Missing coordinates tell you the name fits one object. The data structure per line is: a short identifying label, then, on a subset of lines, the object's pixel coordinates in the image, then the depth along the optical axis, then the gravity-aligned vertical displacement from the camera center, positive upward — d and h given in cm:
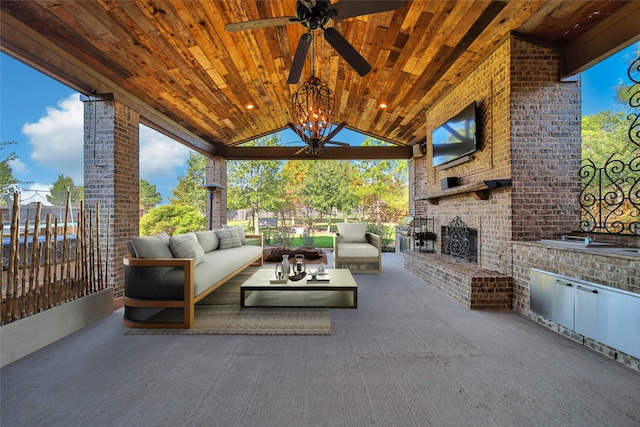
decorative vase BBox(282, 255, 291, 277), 369 -68
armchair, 524 -76
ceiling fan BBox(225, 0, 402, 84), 204 +153
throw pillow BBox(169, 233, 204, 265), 327 -38
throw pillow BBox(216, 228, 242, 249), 521 -42
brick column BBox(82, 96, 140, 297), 368 +63
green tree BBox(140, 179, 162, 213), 1119 +83
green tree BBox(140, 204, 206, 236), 850 -16
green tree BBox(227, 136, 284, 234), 1000 +109
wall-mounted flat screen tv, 388 +122
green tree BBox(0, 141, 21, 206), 467 +73
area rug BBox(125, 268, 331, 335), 268 -109
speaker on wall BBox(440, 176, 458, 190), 445 +53
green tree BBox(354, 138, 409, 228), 991 +95
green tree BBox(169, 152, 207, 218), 1183 +137
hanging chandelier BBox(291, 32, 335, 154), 378 +131
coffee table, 324 -107
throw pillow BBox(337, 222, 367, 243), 600 -35
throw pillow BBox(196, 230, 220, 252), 472 -42
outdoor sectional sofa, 278 -69
